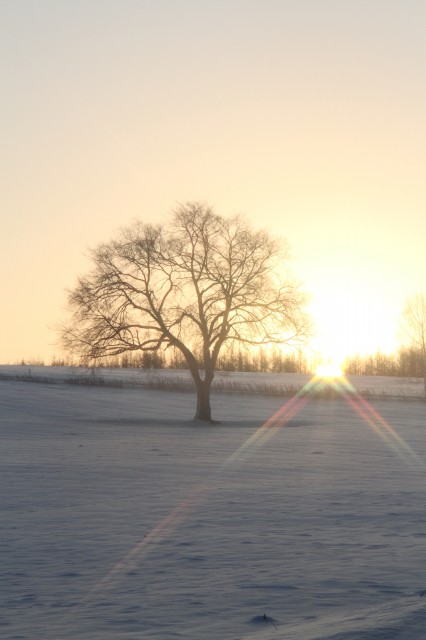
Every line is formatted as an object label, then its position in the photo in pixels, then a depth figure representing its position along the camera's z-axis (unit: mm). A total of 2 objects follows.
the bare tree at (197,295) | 42531
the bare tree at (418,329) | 84750
